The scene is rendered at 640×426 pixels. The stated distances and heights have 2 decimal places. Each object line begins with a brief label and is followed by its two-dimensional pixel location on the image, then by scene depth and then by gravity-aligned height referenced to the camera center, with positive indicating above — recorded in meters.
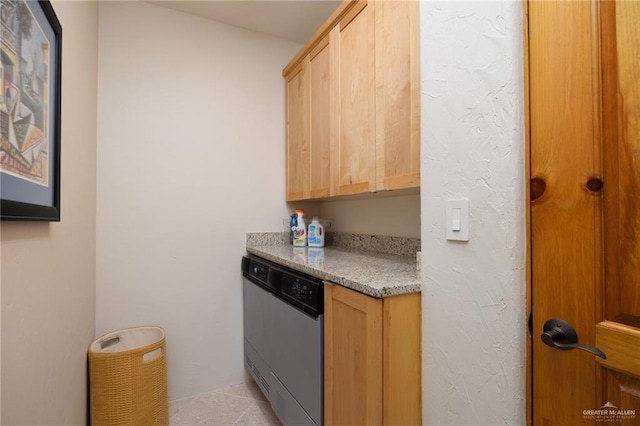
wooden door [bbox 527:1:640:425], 0.61 +0.02
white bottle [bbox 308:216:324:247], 2.11 -0.14
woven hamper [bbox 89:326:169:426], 1.46 -0.86
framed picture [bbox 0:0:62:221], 0.65 +0.28
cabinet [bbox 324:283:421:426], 0.93 -0.48
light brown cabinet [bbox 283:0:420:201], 1.21 +0.57
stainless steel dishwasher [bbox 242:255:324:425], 1.20 -0.61
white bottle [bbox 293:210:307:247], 2.14 -0.13
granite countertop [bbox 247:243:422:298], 0.97 -0.23
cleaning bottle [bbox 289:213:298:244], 2.18 -0.07
